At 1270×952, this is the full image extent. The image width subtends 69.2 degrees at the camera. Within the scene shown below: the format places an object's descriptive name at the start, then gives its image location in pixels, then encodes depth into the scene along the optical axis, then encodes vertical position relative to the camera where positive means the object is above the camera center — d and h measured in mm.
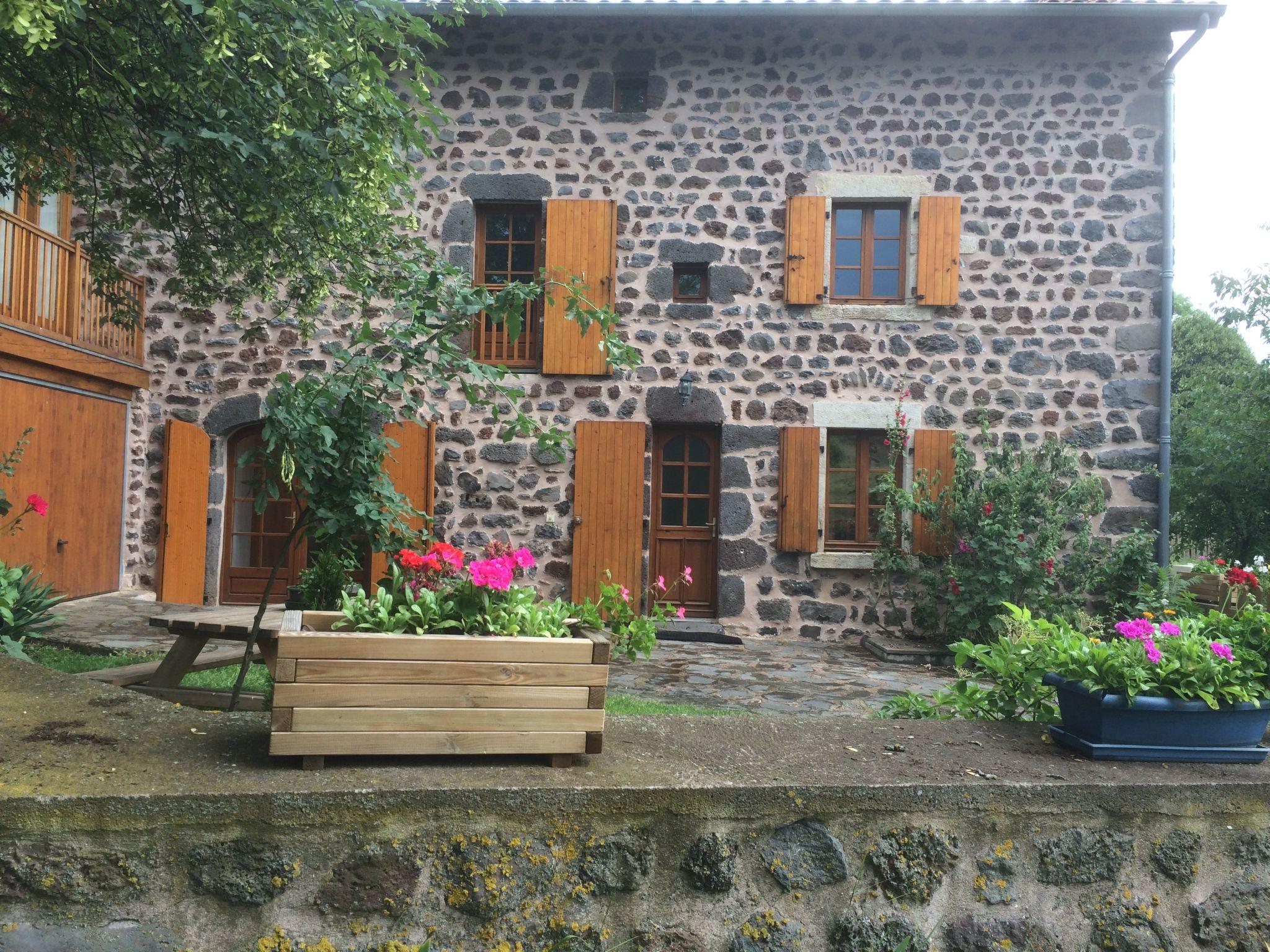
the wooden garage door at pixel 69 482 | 7539 +115
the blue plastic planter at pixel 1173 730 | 2082 -478
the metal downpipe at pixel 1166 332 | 8258 +1715
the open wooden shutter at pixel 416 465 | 8445 +350
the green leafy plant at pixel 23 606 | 4574 -586
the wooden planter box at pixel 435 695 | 1812 -389
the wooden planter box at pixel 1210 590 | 8367 -693
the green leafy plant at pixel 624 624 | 2652 -340
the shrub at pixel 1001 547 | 7758 -255
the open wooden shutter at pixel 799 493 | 8375 +173
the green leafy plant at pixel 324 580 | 3525 -310
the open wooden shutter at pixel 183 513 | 8500 -141
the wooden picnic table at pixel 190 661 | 3698 -742
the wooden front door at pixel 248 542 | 8914 -415
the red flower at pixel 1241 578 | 3814 -230
